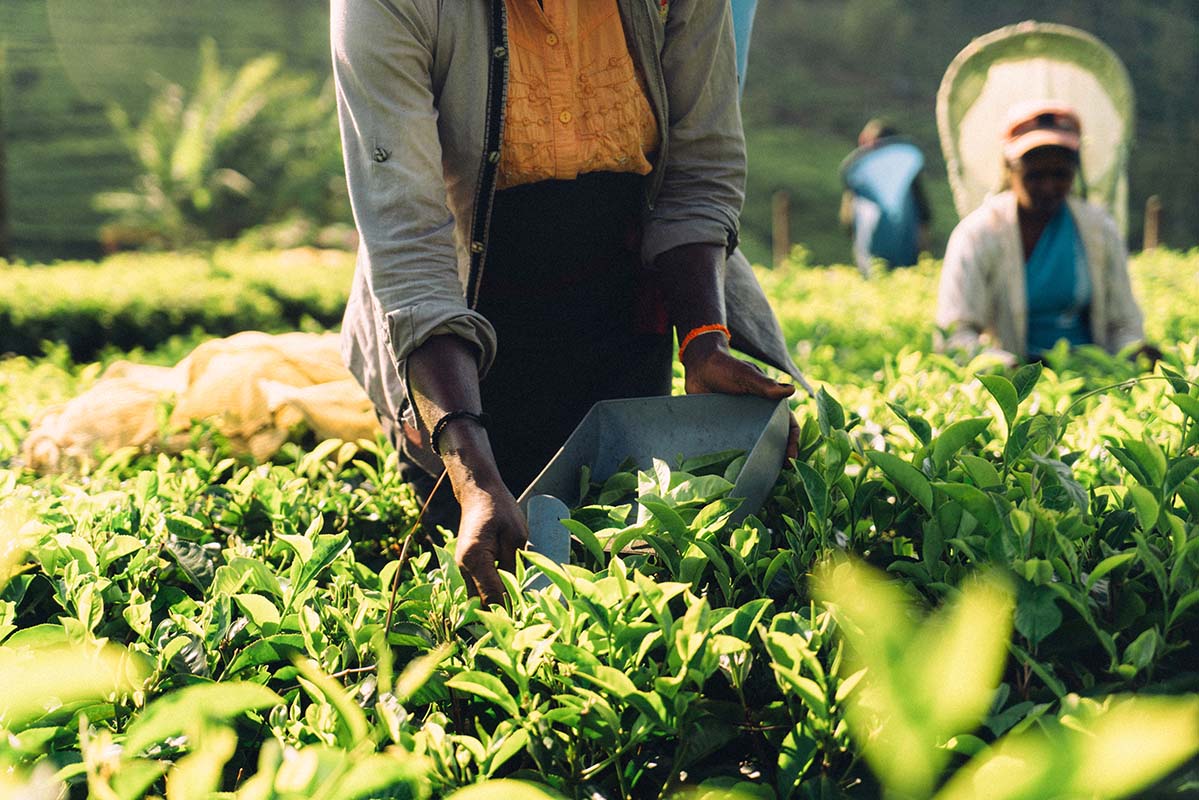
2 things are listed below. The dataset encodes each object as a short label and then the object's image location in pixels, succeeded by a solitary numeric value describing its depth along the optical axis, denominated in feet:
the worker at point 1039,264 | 13.88
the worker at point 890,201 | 36.96
